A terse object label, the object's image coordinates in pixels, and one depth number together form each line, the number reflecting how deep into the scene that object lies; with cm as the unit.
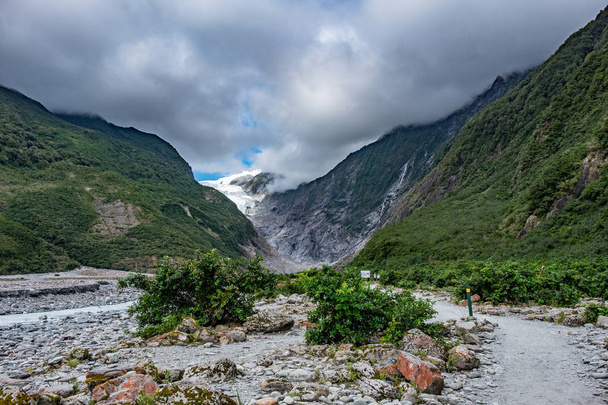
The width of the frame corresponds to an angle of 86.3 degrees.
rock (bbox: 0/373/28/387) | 631
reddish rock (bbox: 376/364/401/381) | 588
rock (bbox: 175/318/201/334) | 1175
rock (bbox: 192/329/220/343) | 1078
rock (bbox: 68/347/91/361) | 891
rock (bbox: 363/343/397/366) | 659
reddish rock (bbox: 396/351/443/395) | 534
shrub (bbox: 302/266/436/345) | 857
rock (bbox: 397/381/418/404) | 507
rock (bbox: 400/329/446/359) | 716
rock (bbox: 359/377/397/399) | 526
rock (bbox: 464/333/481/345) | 894
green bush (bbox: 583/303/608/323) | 1068
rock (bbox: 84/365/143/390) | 566
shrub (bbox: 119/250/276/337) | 1395
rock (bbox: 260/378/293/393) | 550
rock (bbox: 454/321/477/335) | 984
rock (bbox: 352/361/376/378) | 605
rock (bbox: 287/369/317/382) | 614
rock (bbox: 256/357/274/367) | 727
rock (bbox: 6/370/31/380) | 731
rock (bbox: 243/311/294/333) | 1290
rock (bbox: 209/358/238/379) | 625
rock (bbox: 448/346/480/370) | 679
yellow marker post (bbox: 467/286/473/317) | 1343
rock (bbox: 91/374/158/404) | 479
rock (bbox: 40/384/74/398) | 544
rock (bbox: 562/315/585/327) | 1067
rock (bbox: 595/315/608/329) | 980
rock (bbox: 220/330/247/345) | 1087
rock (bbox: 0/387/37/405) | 447
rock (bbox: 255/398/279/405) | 465
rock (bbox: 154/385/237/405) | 452
